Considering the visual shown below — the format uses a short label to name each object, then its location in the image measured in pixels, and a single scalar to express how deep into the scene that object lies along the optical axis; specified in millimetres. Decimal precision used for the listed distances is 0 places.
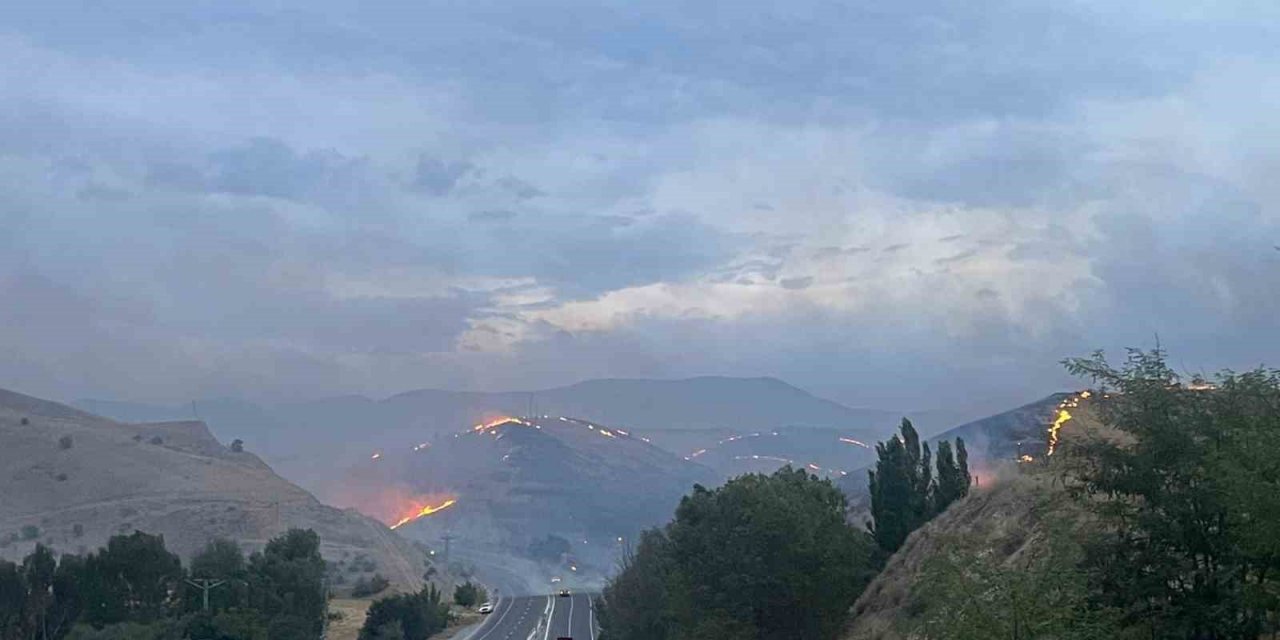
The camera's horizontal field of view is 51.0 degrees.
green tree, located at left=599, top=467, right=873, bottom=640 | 47094
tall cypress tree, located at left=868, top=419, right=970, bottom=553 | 55906
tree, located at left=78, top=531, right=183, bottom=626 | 85125
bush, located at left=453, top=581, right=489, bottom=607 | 139500
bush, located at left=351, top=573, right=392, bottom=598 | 137000
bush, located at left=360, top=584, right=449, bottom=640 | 95944
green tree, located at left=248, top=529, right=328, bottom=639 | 85312
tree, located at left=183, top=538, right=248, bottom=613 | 86875
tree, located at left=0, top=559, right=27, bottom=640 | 82562
